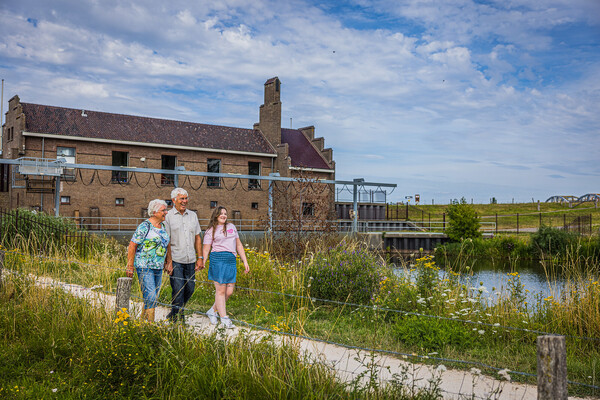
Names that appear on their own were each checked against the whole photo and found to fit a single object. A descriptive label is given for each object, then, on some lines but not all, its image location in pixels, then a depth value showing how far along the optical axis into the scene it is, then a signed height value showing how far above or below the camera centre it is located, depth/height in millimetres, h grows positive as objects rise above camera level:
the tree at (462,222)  33594 -325
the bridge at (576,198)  60719 +2537
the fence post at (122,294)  5363 -876
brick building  29219 +3858
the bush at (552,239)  26534 -1128
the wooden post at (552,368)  3012 -914
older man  6809 -467
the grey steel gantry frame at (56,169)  24172 +2266
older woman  6227 -486
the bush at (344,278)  8820 -1127
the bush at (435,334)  6320 -1530
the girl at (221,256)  7078 -594
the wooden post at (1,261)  7891 -788
